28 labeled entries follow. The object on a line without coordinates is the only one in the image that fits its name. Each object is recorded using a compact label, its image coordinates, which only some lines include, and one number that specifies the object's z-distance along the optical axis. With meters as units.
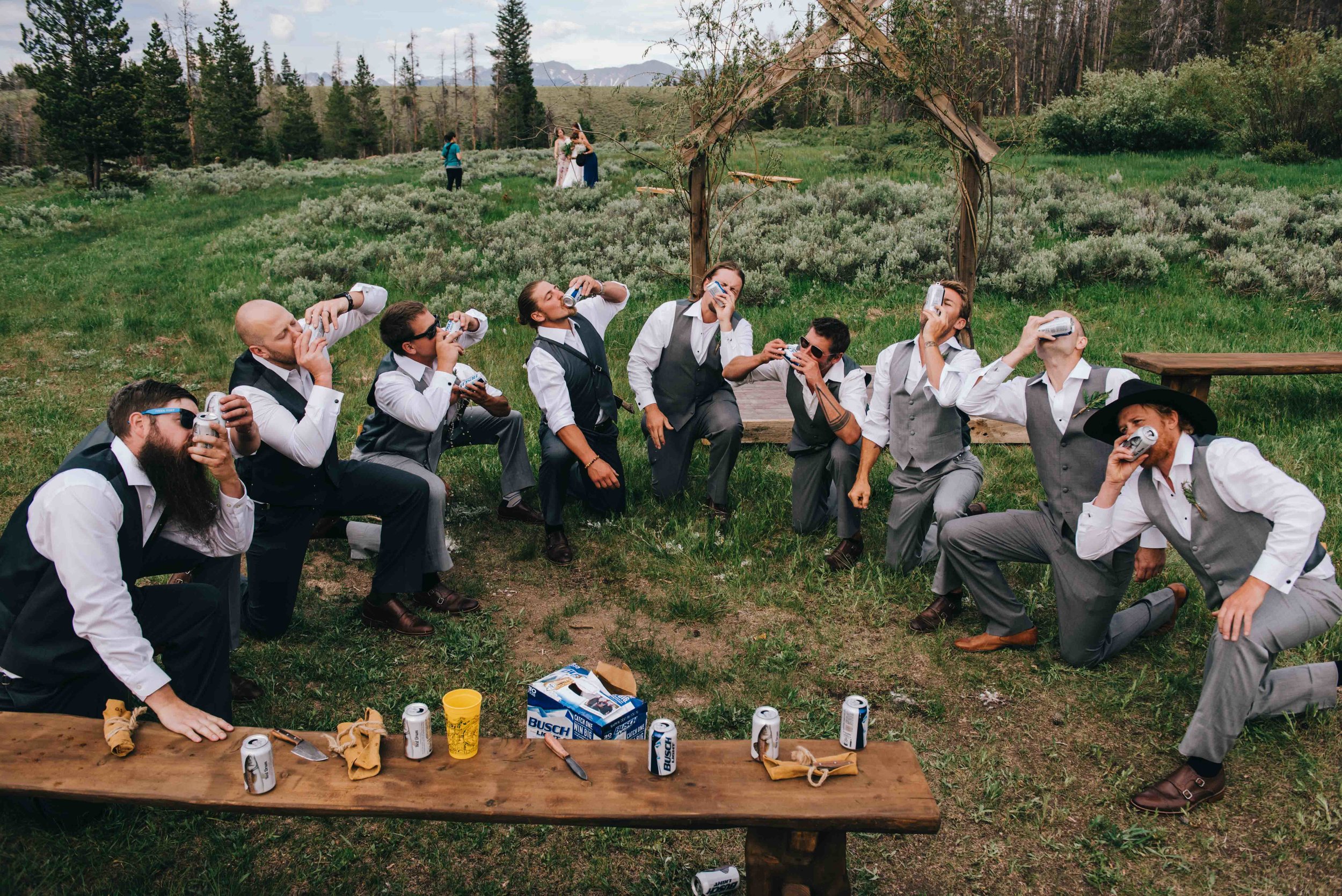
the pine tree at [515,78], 55.50
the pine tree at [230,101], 50.91
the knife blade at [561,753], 3.15
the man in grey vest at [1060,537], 4.74
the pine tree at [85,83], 33.09
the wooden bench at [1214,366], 7.26
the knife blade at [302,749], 3.22
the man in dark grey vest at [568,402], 6.32
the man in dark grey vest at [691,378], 6.65
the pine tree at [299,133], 56.16
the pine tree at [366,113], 62.34
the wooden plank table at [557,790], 2.95
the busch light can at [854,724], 3.21
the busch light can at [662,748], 3.08
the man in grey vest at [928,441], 5.47
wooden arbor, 6.87
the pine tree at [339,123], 60.50
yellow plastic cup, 3.22
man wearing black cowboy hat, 3.69
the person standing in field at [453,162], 23.45
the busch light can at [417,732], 3.21
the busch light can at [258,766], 3.00
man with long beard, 3.43
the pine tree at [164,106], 47.62
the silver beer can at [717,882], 3.49
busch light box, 3.76
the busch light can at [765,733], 3.15
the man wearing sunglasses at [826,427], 6.09
